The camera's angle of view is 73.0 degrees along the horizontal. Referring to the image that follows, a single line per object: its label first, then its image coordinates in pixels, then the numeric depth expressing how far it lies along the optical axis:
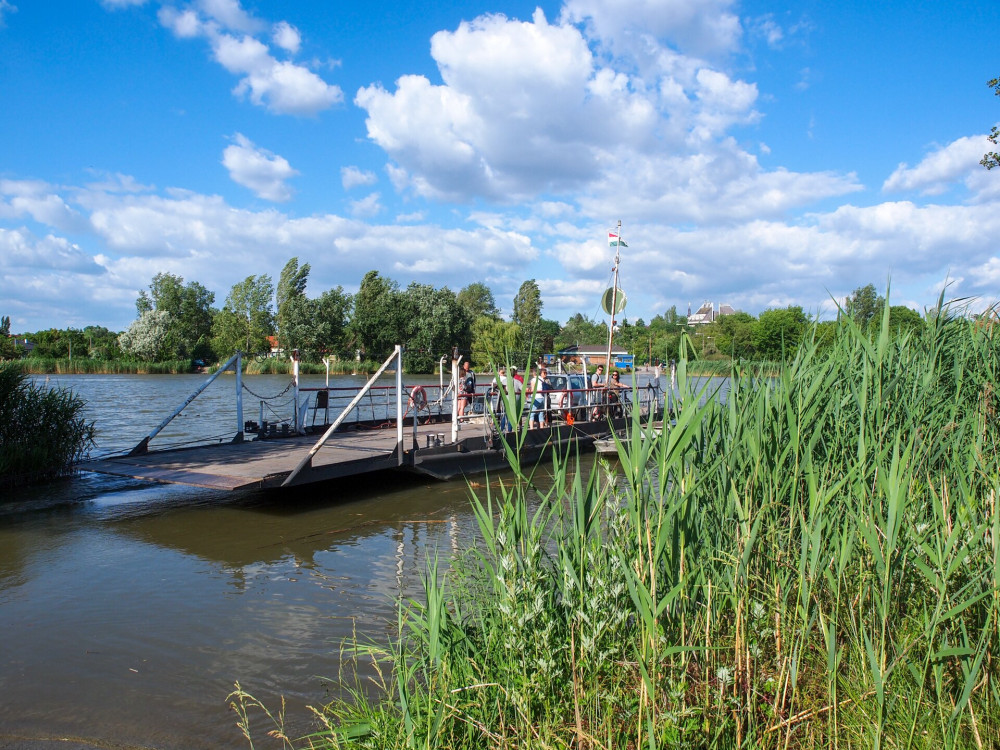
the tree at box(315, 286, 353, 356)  65.75
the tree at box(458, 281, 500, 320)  116.69
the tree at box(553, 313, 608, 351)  130.62
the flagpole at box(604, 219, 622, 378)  17.42
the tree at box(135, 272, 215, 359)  80.31
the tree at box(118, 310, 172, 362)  63.19
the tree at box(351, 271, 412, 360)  65.69
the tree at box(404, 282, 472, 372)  65.00
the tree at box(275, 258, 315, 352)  65.38
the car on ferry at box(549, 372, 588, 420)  17.31
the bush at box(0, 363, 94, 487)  11.54
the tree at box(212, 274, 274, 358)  73.19
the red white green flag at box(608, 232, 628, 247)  18.19
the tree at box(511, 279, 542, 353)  114.19
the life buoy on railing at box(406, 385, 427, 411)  13.74
